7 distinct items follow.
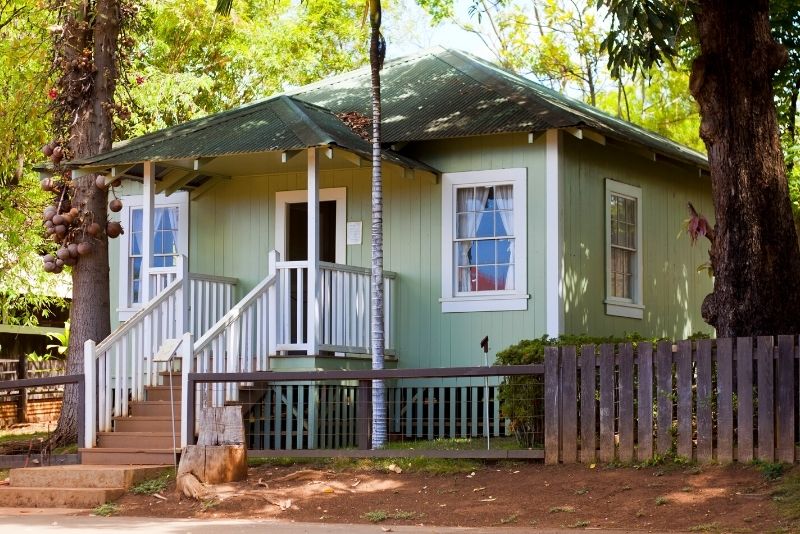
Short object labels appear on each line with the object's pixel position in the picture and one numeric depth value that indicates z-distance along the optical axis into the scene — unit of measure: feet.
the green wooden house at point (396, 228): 51.62
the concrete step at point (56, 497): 41.47
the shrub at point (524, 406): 41.88
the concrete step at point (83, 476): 42.50
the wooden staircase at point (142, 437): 46.01
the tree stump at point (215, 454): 40.04
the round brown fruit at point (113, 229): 55.93
